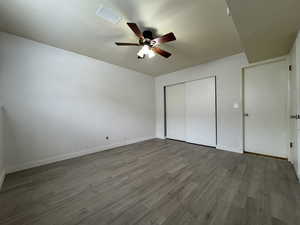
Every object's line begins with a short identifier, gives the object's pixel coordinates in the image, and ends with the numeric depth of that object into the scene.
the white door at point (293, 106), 2.10
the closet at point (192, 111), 3.72
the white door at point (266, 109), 2.73
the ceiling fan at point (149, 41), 1.94
